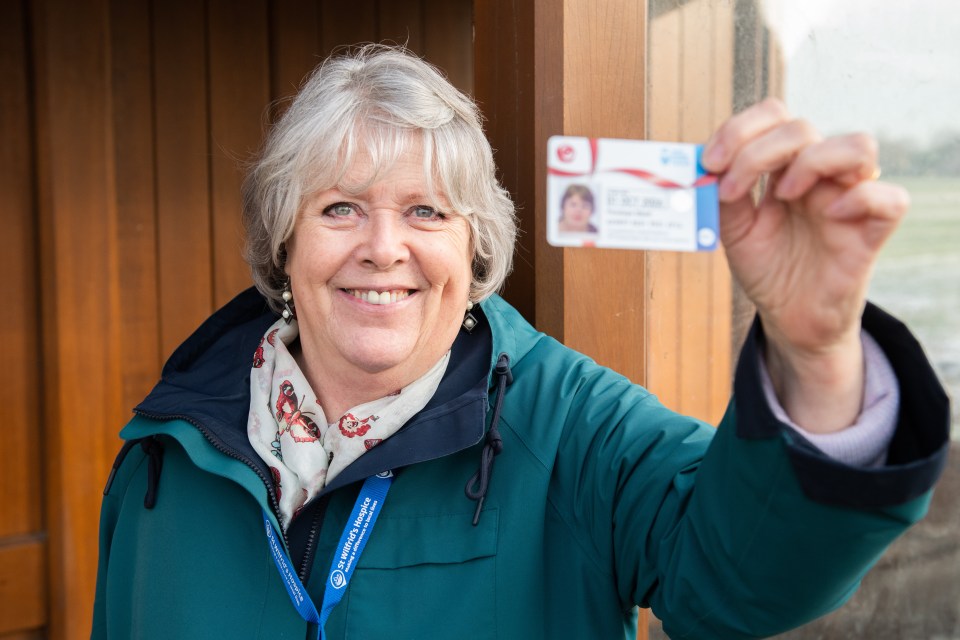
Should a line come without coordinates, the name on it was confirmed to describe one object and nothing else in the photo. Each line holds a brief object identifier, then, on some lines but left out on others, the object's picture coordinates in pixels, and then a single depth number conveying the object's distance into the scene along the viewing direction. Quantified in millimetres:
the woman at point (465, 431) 875
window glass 1943
